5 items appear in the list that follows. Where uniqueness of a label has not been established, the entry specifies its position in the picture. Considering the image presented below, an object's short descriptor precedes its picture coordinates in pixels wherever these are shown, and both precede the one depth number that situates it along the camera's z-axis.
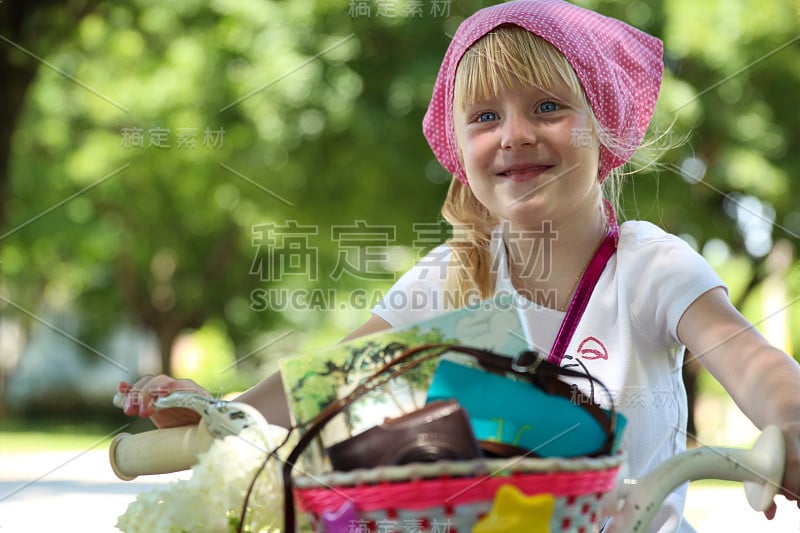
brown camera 1.71
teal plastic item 1.75
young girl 2.03
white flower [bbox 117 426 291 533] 1.77
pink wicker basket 1.70
